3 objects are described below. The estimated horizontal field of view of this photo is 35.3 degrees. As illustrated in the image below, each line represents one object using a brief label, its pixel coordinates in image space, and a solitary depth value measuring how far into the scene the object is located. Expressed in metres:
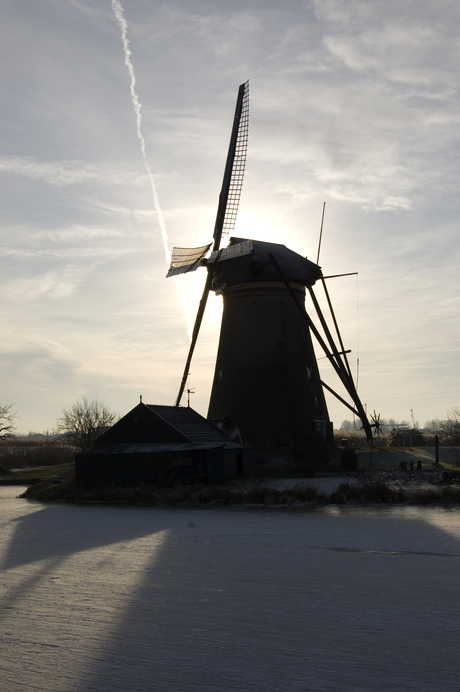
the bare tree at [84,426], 48.03
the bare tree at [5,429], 50.23
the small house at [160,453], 26.61
